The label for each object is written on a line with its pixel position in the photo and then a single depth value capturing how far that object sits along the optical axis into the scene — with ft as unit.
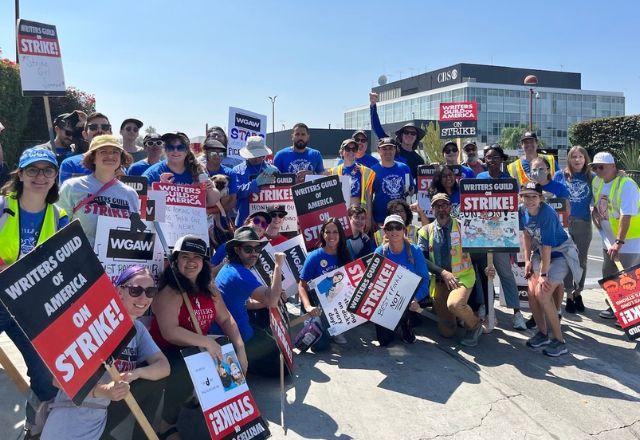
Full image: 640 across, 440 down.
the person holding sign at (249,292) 14.62
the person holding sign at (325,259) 19.07
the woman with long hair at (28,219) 11.17
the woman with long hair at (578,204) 22.95
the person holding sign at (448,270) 19.10
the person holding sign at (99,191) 13.66
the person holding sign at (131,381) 9.88
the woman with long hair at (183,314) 12.02
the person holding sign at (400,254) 18.60
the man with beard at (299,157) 23.67
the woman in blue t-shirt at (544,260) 18.45
